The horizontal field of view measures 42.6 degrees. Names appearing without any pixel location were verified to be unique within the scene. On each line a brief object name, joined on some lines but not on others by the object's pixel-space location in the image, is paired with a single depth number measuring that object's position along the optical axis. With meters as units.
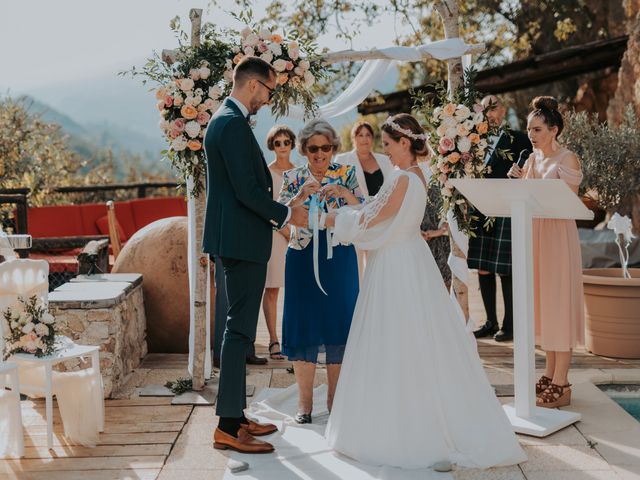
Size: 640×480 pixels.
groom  4.13
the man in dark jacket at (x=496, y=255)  6.59
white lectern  4.49
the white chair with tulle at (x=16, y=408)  4.22
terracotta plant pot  6.04
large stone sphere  6.56
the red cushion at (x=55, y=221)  10.54
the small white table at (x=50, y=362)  4.36
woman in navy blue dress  4.73
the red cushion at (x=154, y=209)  10.80
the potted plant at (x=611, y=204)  6.08
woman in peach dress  4.95
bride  4.05
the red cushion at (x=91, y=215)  10.71
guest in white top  6.96
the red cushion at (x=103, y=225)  10.66
